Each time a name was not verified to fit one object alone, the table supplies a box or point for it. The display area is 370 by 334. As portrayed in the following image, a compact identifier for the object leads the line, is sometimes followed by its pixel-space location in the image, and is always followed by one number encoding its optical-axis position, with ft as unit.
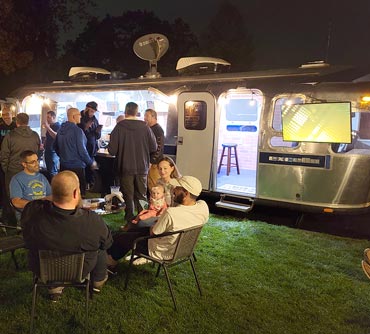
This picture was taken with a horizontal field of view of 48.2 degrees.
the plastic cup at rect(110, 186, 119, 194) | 22.11
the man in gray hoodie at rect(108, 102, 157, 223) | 20.65
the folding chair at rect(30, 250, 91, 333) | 10.66
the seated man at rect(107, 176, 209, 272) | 13.04
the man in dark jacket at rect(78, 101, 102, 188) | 27.78
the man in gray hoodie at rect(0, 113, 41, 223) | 20.01
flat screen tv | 19.56
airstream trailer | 20.26
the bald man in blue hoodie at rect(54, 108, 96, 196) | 22.21
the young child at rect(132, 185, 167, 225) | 15.35
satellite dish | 30.01
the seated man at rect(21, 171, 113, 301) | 10.86
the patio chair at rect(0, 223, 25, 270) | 13.12
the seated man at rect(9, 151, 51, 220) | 15.81
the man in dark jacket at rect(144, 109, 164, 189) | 24.09
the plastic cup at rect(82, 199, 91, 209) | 18.76
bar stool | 32.88
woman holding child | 14.98
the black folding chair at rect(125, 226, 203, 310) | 12.71
